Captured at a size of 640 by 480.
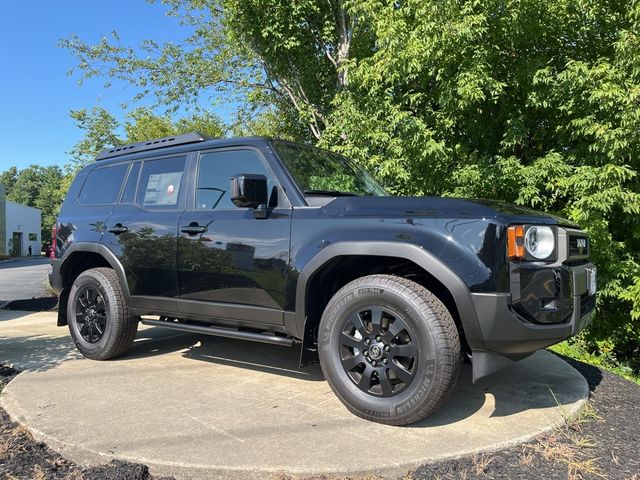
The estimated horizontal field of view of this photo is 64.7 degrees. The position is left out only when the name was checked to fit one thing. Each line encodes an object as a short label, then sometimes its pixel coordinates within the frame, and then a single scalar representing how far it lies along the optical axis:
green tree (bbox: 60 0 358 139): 10.02
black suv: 2.88
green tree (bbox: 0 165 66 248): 88.50
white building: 48.81
